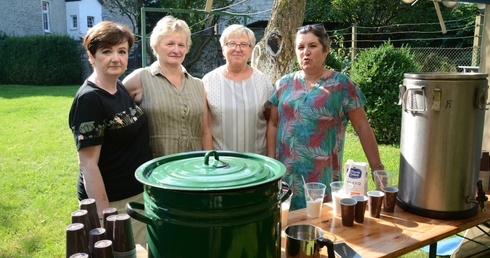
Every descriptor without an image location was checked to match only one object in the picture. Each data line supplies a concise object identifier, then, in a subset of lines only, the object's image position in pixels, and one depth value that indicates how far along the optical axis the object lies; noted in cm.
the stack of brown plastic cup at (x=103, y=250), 130
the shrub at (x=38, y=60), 1984
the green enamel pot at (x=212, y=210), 118
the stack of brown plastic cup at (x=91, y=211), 153
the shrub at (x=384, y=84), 726
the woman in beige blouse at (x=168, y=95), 258
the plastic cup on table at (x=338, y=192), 209
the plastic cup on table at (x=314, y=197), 206
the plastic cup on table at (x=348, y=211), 194
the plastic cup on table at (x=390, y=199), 211
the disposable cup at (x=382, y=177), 224
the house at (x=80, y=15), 2887
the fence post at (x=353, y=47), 947
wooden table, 175
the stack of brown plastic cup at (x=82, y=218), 144
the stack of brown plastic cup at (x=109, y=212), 152
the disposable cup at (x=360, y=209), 198
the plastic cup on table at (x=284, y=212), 192
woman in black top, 212
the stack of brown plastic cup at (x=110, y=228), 145
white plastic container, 211
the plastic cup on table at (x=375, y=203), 204
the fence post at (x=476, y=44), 898
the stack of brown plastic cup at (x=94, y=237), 137
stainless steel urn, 190
